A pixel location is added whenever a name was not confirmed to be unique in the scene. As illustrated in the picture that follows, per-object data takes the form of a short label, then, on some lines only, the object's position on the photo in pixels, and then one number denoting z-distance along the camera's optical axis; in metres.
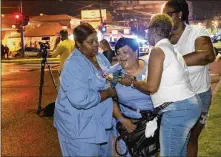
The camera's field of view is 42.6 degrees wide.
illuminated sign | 46.42
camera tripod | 6.49
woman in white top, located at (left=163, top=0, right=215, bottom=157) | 2.70
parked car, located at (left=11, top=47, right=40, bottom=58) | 31.75
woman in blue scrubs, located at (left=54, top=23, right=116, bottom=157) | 2.33
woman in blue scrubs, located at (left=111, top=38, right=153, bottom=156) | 2.64
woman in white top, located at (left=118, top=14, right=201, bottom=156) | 2.25
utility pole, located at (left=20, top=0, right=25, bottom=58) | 29.10
